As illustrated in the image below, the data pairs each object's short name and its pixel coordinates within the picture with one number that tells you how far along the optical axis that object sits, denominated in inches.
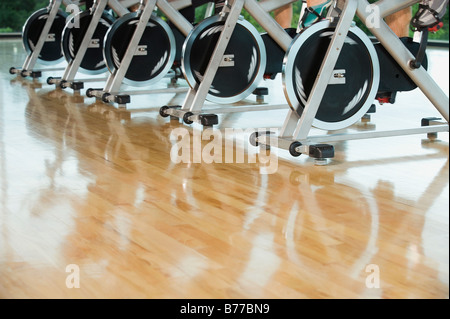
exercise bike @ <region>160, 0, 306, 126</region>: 249.2
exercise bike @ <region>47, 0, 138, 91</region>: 347.4
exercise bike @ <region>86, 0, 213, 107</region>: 303.0
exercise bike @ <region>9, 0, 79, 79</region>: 420.5
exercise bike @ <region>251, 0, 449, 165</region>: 198.9
